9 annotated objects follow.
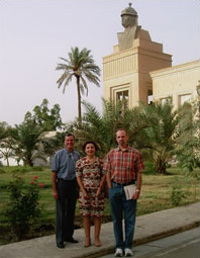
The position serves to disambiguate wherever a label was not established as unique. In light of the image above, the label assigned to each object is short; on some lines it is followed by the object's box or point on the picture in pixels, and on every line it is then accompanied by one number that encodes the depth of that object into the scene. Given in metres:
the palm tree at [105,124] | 11.76
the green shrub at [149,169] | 21.61
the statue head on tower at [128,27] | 39.16
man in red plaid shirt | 5.61
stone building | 32.53
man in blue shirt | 6.02
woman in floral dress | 5.86
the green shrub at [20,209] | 7.09
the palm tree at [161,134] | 20.62
